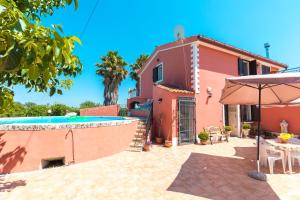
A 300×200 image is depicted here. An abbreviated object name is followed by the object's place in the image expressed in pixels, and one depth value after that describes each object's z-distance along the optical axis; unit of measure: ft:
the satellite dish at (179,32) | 29.15
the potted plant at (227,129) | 28.76
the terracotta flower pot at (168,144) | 23.94
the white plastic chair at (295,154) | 15.44
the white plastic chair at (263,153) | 15.99
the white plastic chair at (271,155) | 14.72
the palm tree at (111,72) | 66.76
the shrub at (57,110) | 54.87
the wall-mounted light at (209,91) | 29.07
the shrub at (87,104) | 101.84
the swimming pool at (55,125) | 14.92
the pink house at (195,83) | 25.80
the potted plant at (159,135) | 25.92
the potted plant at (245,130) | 31.88
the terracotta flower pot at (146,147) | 21.97
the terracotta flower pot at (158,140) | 25.89
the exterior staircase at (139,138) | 22.45
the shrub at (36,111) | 50.52
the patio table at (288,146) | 14.71
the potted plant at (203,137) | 25.51
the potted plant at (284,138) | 15.85
